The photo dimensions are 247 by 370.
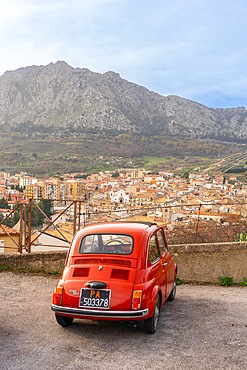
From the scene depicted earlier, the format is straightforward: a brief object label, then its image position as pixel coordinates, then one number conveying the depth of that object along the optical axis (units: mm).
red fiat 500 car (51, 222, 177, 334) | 5121
